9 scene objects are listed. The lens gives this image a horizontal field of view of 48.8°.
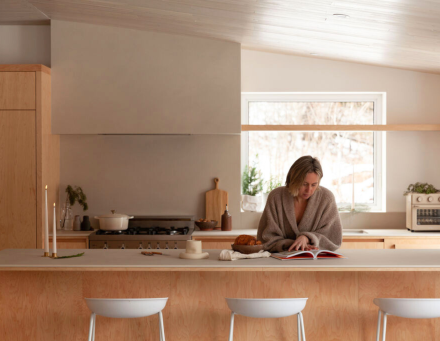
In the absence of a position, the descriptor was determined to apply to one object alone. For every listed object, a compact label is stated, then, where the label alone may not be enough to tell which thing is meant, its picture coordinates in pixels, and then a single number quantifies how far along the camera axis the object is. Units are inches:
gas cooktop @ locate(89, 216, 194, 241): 161.8
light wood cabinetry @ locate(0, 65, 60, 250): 164.2
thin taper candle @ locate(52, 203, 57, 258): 104.9
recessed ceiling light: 123.6
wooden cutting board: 186.5
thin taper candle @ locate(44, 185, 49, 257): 106.7
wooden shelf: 185.5
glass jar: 179.8
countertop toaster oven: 177.9
